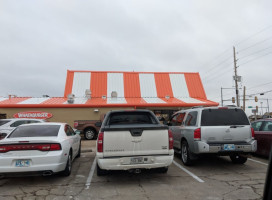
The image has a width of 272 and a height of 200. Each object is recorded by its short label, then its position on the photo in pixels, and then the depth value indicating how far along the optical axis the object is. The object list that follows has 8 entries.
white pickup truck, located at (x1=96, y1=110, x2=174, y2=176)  4.90
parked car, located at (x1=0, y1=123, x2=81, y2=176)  4.94
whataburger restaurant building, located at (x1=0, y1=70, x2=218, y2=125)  18.11
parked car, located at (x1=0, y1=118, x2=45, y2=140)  10.78
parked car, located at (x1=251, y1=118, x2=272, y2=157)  7.60
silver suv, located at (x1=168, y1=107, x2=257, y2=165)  6.11
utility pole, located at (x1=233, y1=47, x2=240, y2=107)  32.73
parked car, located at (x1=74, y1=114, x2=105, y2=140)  15.72
